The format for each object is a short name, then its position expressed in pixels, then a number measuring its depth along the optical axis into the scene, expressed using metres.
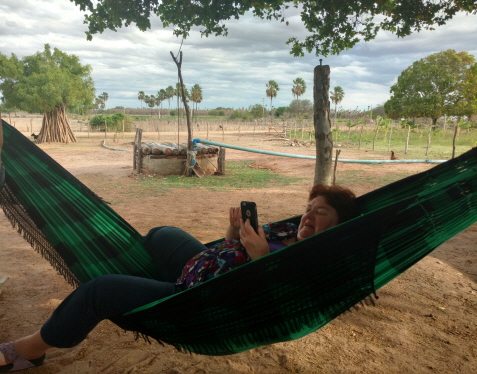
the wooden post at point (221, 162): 7.19
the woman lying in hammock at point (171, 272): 1.12
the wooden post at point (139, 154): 6.95
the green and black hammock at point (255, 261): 1.05
